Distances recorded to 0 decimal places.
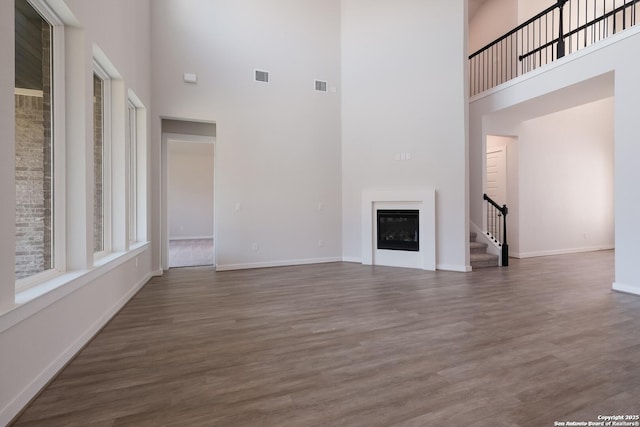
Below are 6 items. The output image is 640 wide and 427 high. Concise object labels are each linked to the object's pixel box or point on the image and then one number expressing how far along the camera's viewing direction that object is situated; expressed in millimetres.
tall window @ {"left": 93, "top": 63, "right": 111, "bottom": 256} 3439
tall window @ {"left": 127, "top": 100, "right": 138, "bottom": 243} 4637
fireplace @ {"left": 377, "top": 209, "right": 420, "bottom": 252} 5906
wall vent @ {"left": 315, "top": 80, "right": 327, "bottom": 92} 6457
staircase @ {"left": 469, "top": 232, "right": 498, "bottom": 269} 5930
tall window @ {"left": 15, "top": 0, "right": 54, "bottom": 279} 2154
